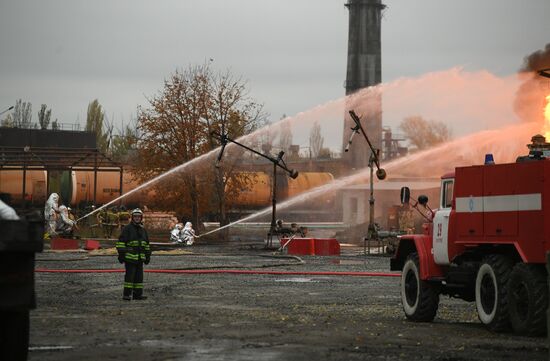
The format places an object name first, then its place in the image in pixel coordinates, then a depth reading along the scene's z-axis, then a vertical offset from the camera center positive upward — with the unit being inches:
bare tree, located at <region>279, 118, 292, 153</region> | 4151.1 +424.4
